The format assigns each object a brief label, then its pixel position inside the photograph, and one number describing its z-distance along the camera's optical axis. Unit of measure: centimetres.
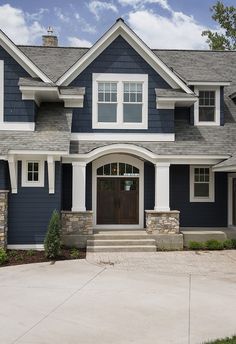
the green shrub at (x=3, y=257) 1318
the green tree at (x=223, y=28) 3325
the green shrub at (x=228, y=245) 1581
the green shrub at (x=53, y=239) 1354
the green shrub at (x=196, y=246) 1559
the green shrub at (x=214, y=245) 1563
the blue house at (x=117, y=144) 1492
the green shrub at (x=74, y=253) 1402
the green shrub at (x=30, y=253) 1416
